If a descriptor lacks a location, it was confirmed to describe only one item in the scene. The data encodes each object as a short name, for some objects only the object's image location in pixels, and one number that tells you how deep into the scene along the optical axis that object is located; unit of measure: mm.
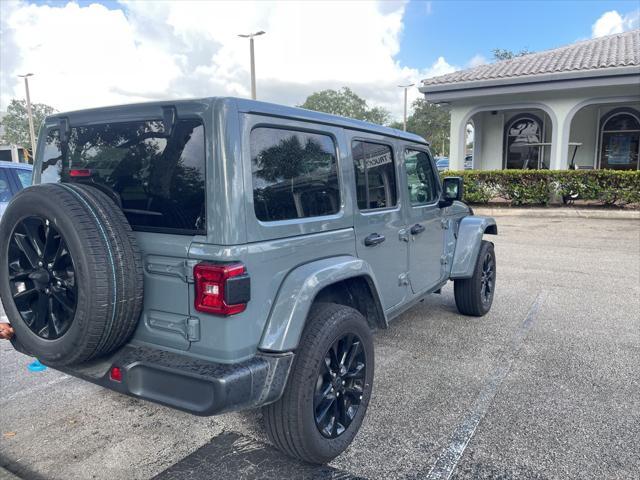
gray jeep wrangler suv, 2213
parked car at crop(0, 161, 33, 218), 6559
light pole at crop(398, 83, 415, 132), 39097
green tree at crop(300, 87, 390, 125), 58375
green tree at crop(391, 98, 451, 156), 47250
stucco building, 13484
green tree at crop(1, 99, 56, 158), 39438
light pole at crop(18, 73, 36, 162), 28972
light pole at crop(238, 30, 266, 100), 18469
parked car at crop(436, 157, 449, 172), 26341
